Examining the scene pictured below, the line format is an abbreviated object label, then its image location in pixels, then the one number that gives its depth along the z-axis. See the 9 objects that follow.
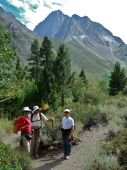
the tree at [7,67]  5.88
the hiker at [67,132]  5.67
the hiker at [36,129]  6.01
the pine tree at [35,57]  29.35
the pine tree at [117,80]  31.95
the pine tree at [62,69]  20.70
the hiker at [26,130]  5.50
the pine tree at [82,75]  43.63
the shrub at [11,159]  3.09
